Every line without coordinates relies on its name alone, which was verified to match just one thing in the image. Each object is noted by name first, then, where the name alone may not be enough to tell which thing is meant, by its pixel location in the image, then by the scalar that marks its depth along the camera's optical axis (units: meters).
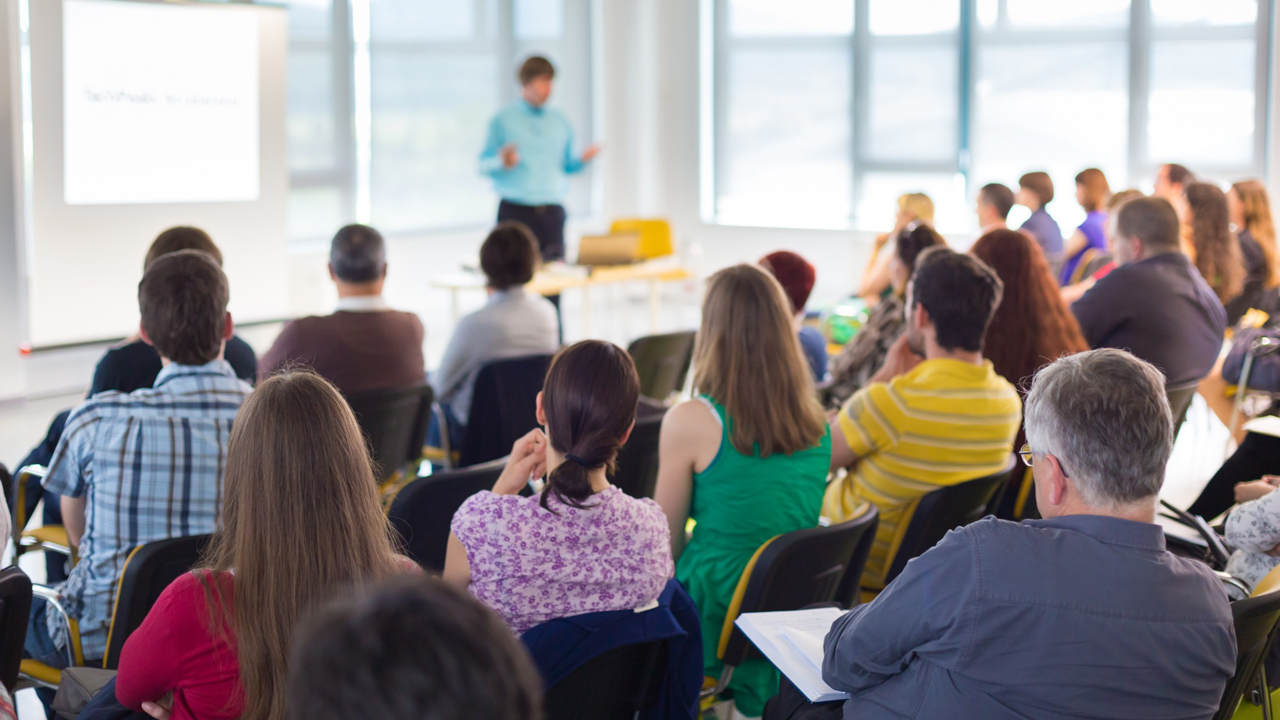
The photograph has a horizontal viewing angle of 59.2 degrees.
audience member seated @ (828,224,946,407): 3.88
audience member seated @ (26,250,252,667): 2.22
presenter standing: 7.11
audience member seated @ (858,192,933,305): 5.29
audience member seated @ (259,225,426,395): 3.33
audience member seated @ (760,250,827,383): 3.73
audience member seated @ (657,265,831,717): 2.43
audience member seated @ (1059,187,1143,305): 5.47
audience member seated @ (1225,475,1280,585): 2.02
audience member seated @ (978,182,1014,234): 5.93
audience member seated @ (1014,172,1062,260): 6.39
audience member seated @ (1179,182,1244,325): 5.24
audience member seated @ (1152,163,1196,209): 6.46
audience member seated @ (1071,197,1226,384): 3.86
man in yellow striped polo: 2.63
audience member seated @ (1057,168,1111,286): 6.38
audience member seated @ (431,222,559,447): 3.89
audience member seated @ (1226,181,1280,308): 5.47
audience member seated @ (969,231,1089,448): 3.29
